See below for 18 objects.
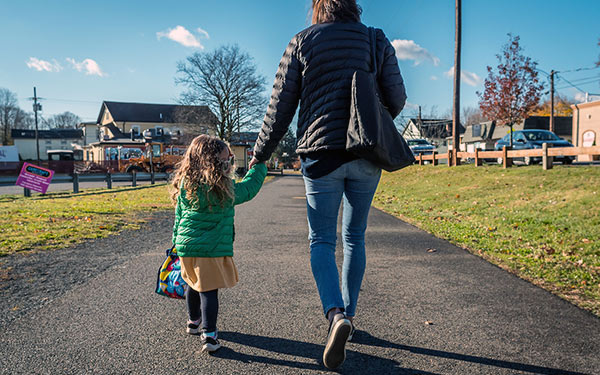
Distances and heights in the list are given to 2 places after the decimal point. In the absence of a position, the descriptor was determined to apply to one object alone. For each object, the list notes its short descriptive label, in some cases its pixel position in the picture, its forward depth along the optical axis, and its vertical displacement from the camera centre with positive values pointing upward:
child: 2.94 -0.43
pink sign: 14.28 -0.62
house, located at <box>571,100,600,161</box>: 35.58 +2.04
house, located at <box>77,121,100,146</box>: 87.50 +4.60
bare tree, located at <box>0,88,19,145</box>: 87.12 +7.62
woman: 2.71 +0.19
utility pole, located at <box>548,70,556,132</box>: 34.86 +4.76
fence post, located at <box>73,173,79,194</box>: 17.45 -0.99
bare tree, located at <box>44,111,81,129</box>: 118.12 +9.06
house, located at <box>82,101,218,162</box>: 47.12 +4.41
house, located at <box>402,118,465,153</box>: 70.00 +3.16
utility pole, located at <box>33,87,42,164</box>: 57.34 +6.45
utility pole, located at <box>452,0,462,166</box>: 20.80 +3.56
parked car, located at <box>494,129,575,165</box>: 18.58 +0.46
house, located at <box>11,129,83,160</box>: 91.38 +3.49
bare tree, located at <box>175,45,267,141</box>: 46.53 +6.04
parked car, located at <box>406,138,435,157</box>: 32.06 +0.40
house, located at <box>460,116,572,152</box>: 51.41 +2.44
